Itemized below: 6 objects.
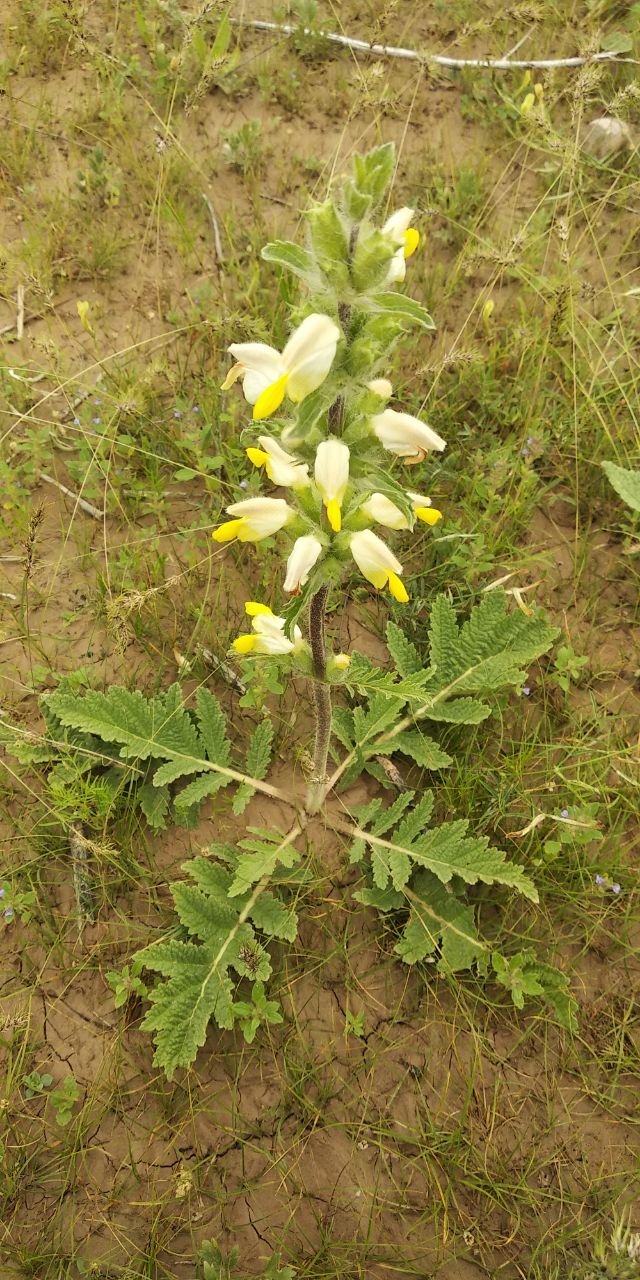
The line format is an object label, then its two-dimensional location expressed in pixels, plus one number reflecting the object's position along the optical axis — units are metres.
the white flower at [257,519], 0.31
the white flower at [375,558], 0.31
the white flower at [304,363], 0.27
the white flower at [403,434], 0.29
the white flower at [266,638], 0.36
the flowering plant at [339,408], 0.27
